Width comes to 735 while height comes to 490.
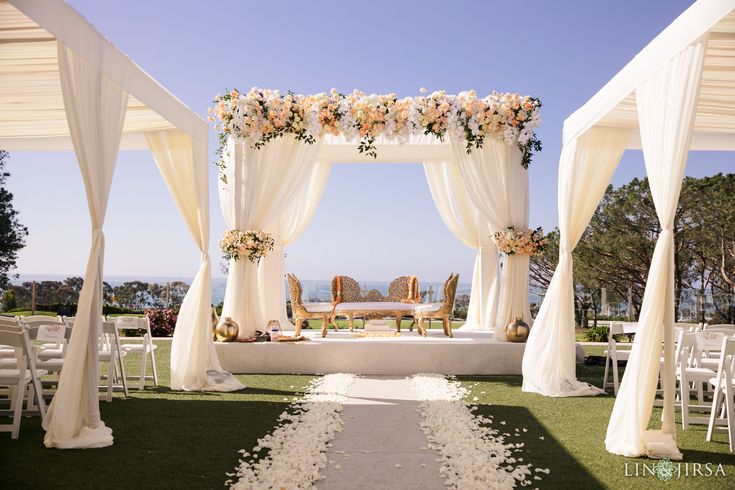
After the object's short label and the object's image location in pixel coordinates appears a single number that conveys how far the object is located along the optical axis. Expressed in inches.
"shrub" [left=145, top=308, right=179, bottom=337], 565.6
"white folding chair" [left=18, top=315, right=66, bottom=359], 256.1
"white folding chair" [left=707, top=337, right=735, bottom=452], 186.1
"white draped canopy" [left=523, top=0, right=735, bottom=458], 174.1
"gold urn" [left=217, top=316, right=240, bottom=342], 338.6
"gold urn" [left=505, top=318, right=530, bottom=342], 341.1
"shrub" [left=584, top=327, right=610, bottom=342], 545.6
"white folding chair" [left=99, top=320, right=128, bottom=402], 246.5
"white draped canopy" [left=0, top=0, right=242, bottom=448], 183.2
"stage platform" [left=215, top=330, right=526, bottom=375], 340.2
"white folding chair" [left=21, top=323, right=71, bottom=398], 223.6
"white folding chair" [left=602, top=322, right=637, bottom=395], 269.1
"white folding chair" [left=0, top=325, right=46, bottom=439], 189.6
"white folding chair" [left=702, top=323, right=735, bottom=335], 276.1
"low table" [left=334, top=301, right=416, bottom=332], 409.1
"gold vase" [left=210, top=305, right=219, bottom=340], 343.3
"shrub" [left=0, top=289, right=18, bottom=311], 764.6
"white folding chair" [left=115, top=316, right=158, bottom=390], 283.0
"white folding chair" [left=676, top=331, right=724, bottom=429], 211.4
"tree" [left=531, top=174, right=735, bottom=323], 766.5
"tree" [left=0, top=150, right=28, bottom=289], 932.0
